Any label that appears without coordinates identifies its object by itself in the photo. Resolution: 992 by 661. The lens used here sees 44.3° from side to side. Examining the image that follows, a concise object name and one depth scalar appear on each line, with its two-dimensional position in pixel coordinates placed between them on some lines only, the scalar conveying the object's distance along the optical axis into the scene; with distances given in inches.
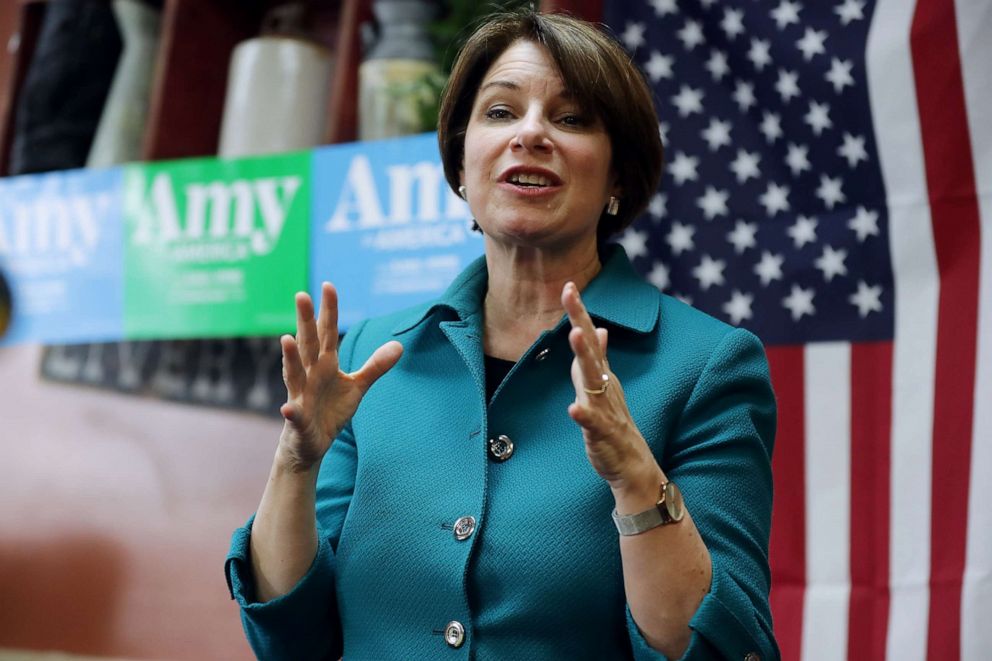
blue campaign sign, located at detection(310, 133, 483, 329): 102.3
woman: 48.4
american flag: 86.3
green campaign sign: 110.4
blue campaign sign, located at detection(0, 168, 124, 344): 119.1
